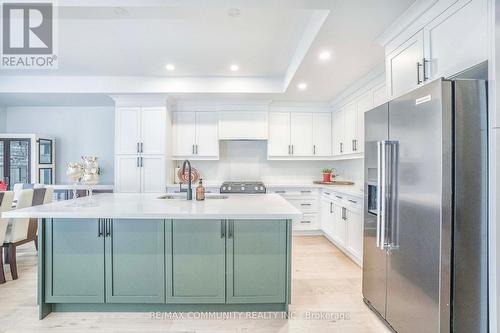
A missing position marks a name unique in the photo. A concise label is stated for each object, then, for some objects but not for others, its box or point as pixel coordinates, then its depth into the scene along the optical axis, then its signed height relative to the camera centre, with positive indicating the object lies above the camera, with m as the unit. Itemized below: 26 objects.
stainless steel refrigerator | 1.47 -0.24
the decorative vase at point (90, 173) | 2.33 -0.06
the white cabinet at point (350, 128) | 4.04 +0.60
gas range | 4.46 -0.36
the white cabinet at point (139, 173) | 4.50 -0.11
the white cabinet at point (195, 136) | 4.91 +0.56
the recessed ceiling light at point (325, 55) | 2.91 +1.22
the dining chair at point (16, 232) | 2.88 -0.72
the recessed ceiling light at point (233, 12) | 2.39 +1.40
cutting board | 4.80 -0.29
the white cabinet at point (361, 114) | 3.58 +0.75
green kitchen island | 2.18 -0.76
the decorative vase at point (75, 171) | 2.30 -0.04
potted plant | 5.06 -0.16
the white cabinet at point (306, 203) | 4.73 -0.64
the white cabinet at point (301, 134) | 5.08 +0.61
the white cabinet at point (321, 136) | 5.09 +0.57
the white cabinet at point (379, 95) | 3.21 +0.88
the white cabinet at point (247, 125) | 4.88 +0.75
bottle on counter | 2.64 -0.26
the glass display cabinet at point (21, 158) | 4.72 +0.15
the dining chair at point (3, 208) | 2.74 -0.43
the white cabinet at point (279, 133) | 5.06 +0.63
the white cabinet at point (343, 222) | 3.29 -0.79
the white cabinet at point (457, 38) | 1.50 +0.80
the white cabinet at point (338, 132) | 4.56 +0.61
